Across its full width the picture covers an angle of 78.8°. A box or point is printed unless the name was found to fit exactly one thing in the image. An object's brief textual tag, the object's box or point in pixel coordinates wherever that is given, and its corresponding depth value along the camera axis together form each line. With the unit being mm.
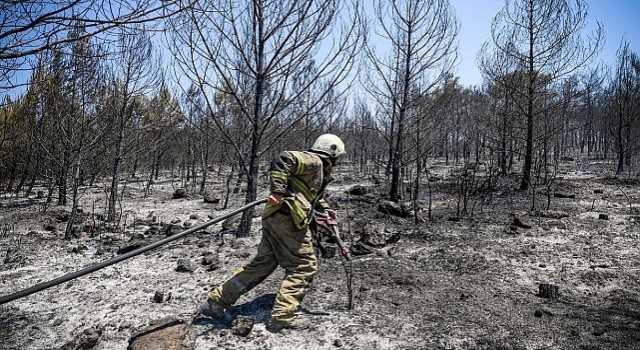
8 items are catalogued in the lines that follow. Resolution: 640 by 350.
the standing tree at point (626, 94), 15214
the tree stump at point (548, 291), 3957
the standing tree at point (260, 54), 5629
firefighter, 3176
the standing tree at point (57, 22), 2125
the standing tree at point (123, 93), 9227
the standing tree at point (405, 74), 9680
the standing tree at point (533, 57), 10719
